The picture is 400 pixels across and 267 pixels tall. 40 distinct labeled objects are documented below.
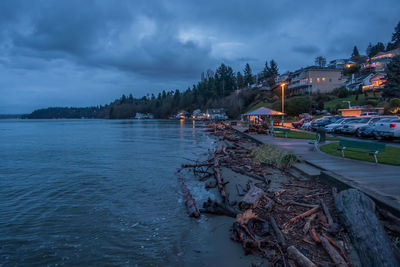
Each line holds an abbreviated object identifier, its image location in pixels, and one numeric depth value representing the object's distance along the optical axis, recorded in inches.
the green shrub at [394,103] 1295.5
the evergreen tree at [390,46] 4024.4
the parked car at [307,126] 1276.1
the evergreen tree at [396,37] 3991.4
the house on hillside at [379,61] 3147.1
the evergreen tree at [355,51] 5541.3
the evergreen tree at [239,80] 4969.0
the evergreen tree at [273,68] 4589.1
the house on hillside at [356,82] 2509.8
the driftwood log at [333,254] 167.1
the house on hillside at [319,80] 2741.4
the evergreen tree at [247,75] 4626.0
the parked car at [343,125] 953.8
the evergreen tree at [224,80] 4877.0
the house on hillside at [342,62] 3941.9
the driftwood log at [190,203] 288.0
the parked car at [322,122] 1198.9
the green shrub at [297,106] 2120.0
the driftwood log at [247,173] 405.6
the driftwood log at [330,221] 207.3
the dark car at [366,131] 744.9
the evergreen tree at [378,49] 4522.6
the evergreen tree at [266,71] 4645.7
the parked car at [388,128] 656.4
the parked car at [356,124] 876.7
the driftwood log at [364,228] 166.1
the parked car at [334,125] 1018.7
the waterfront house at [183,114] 6392.2
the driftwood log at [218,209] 278.4
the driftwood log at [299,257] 166.2
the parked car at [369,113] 1314.7
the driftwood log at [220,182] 330.0
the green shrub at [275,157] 463.8
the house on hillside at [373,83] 2180.1
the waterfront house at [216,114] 4050.4
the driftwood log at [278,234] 196.7
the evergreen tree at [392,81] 1651.2
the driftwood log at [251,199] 279.5
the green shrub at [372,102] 1775.3
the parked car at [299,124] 1481.3
